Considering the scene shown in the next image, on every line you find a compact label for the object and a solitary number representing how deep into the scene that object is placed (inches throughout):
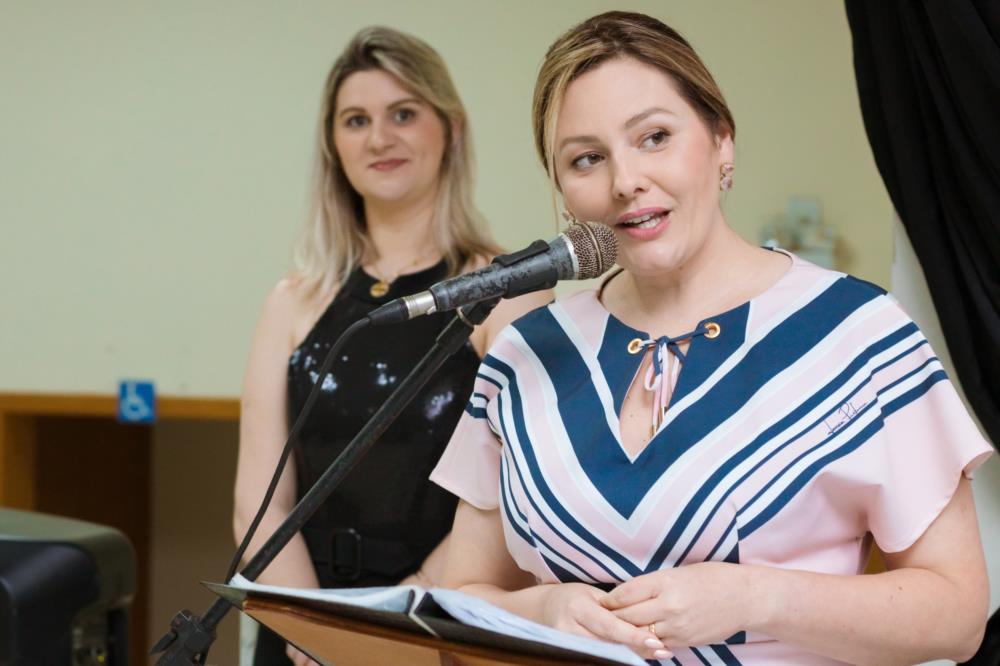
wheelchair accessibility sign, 175.1
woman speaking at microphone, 83.3
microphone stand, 83.0
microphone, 82.1
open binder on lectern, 75.6
